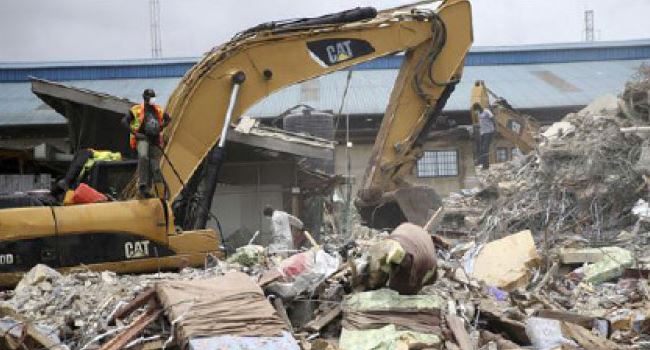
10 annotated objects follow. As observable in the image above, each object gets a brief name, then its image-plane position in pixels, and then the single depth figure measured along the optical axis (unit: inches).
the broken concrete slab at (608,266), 342.0
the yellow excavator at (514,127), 704.4
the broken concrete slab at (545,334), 244.1
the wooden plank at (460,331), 232.4
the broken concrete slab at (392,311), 236.5
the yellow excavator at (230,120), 272.1
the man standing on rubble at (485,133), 703.1
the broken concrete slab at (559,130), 540.3
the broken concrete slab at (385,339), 223.6
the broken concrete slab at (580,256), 362.9
